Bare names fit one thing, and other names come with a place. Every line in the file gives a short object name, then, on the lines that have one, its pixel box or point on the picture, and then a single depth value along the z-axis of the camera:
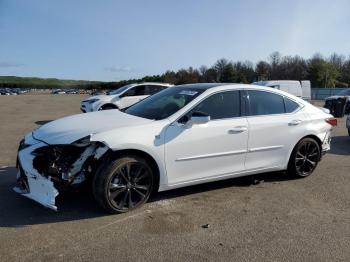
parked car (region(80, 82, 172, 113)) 15.38
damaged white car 4.47
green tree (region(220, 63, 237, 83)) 83.34
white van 23.08
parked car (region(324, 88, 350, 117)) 19.91
